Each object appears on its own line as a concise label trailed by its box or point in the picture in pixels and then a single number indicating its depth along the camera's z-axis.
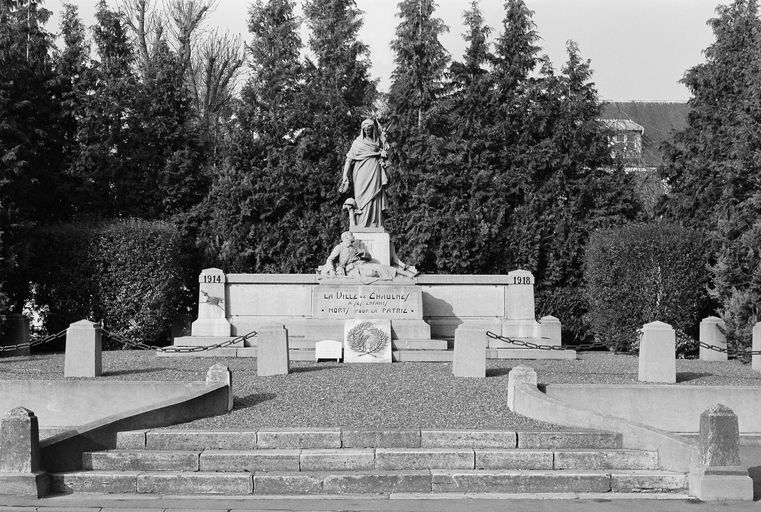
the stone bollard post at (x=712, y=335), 21.66
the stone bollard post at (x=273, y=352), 15.64
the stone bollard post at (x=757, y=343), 17.64
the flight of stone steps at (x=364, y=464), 10.30
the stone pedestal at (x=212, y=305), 21.73
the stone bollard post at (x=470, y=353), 15.34
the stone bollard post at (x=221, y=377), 12.81
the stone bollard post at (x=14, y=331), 21.72
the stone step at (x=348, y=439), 11.22
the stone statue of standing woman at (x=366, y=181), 22.38
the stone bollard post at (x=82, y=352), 15.93
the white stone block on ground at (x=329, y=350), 17.97
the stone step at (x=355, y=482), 10.26
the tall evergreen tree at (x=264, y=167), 27.78
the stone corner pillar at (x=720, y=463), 10.07
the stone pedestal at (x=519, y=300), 22.11
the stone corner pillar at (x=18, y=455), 10.01
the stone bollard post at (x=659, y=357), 15.71
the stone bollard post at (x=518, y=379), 12.96
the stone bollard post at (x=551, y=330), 21.86
